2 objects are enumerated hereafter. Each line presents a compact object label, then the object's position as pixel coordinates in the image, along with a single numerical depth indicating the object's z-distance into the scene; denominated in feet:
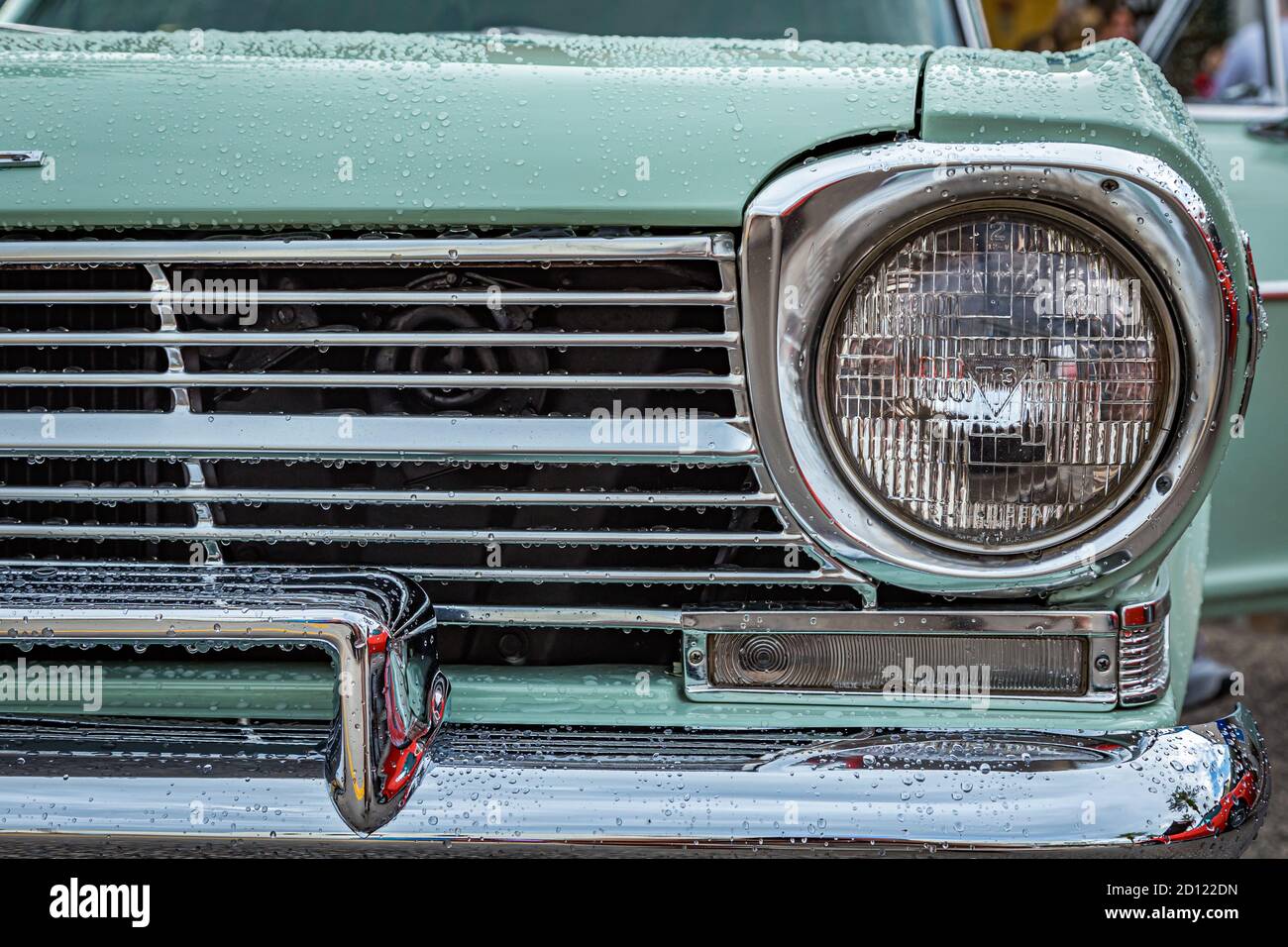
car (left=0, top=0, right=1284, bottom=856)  4.15
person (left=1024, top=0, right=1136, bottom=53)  9.85
